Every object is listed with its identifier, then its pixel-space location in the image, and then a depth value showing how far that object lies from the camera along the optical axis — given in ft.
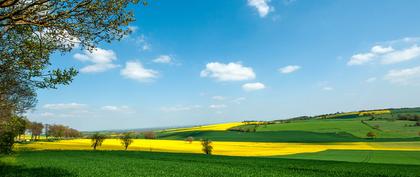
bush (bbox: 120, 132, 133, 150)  258.37
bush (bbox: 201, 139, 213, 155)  226.99
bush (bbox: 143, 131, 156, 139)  447.51
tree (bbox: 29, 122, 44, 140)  450.30
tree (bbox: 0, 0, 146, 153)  36.19
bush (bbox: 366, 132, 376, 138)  306.06
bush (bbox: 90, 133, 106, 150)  266.24
